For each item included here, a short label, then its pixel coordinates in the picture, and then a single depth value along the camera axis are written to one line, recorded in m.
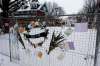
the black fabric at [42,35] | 1.16
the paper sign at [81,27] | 0.90
